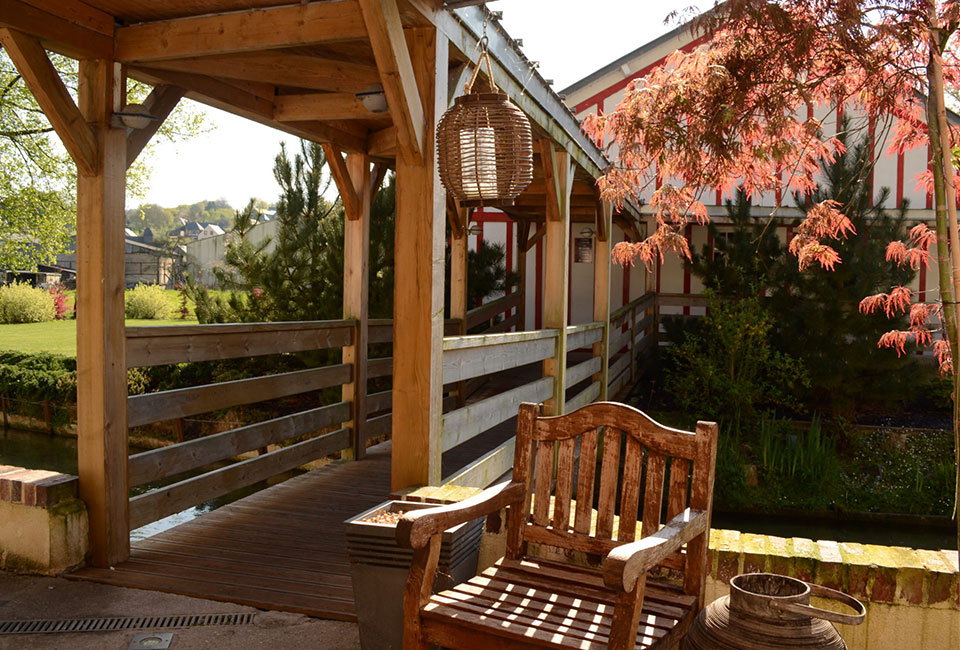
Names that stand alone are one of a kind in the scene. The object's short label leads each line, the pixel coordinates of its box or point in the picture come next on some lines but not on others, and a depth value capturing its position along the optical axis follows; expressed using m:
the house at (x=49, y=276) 28.05
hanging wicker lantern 3.07
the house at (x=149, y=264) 32.78
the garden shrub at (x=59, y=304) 20.70
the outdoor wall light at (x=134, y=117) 3.63
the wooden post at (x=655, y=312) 11.50
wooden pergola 3.40
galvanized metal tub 1.91
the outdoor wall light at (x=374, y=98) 3.85
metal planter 2.61
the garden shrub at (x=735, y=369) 9.18
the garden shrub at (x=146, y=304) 19.56
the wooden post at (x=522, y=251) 11.01
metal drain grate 3.02
